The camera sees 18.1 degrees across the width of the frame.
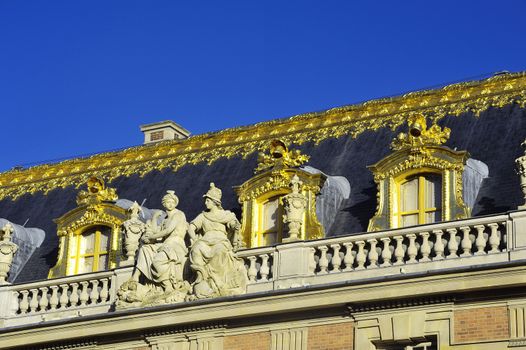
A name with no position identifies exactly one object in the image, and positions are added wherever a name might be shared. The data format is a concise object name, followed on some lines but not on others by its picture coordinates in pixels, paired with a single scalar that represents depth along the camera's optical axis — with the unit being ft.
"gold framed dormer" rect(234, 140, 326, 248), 111.24
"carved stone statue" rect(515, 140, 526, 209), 99.96
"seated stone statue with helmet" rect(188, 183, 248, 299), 107.14
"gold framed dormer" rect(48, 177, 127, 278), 120.37
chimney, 146.61
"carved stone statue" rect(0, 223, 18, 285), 118.52
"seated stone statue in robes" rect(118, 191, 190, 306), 108.99
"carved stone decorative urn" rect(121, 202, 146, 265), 114.21
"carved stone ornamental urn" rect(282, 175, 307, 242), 107.45
